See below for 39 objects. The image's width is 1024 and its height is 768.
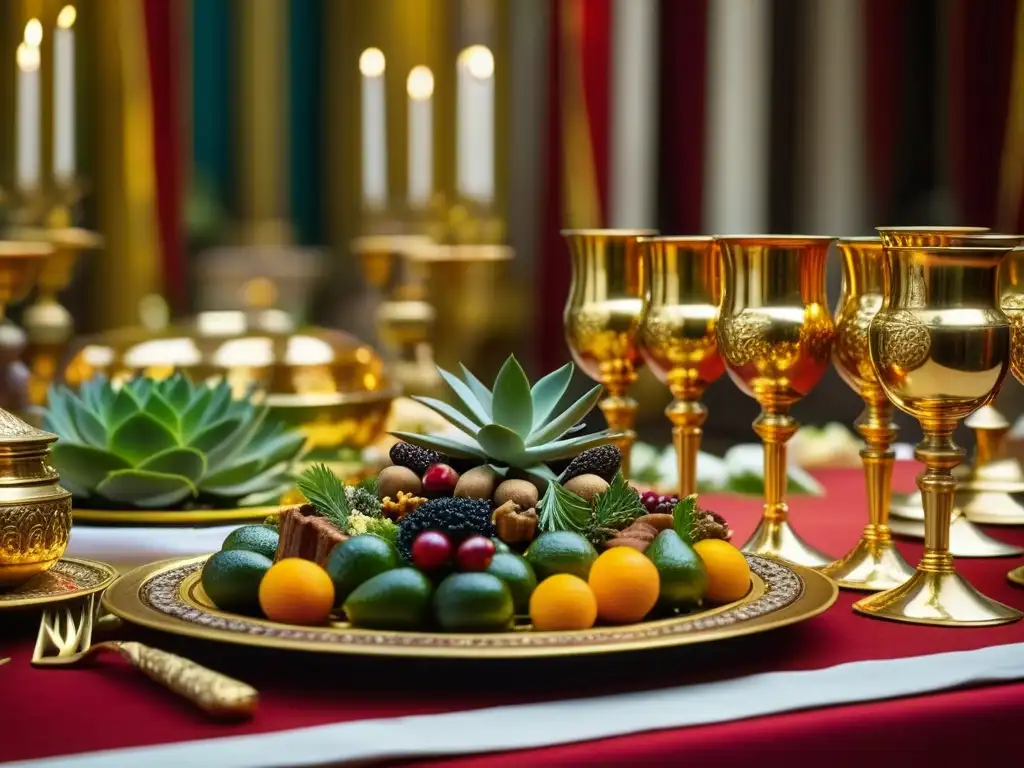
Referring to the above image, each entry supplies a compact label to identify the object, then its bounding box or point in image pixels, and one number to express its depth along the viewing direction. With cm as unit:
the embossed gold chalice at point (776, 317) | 146
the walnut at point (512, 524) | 130
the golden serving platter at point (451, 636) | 120
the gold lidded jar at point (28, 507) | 130
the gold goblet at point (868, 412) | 146
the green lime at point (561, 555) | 127
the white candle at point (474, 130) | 221
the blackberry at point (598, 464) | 136
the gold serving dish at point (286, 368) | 181
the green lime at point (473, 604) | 122
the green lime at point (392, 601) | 123
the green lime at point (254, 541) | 132
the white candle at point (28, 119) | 212
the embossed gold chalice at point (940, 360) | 132
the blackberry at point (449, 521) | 127
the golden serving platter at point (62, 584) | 129
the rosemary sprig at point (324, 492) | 133
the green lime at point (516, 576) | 125
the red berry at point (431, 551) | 125
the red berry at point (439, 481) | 133
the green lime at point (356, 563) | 126
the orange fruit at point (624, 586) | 124
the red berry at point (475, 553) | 124
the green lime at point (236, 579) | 127
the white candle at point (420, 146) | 235
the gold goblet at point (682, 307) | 155
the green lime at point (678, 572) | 127
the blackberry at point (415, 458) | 137
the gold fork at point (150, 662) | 116
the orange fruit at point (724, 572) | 129
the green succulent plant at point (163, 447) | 156
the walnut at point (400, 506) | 134
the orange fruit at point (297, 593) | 124
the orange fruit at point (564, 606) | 123
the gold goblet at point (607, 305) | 163
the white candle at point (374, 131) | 244
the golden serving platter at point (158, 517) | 156
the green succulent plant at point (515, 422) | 136
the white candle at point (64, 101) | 211
